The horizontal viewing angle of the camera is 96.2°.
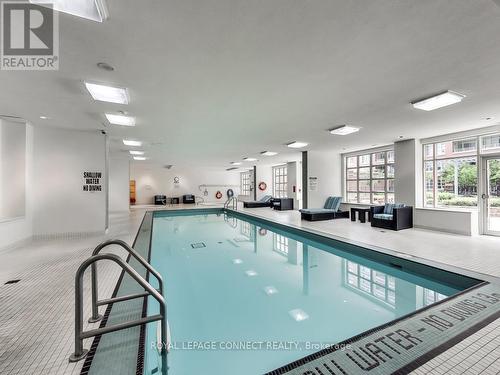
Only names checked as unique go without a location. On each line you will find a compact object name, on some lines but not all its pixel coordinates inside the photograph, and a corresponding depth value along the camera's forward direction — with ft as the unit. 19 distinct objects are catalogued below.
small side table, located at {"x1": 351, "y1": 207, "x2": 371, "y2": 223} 25.76
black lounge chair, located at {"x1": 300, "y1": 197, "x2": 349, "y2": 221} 26.71
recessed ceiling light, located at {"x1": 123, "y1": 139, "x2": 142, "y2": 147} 22.16
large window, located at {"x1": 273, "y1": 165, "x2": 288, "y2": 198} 48.32
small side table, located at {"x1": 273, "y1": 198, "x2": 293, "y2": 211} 38.37
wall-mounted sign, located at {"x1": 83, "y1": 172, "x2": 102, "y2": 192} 18.53
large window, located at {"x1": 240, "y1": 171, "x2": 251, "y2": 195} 62.63
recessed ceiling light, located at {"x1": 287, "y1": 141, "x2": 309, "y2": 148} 24.05
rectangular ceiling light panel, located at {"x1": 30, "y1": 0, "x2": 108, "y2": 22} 5.52
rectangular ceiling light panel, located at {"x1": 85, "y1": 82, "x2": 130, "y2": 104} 10.14
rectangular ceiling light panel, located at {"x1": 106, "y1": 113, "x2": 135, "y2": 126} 14.52
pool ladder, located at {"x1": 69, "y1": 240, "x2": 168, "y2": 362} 4.99
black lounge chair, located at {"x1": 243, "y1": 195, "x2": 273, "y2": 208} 43.42
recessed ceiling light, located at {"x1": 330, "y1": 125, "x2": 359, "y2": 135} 17.40
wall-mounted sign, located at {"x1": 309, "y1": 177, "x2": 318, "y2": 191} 30.86
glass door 17.94
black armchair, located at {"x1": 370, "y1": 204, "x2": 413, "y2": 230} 20.65
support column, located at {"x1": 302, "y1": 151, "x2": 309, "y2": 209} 30.63
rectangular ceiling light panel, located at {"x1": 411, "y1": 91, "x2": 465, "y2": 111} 11.10
